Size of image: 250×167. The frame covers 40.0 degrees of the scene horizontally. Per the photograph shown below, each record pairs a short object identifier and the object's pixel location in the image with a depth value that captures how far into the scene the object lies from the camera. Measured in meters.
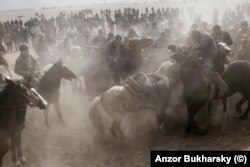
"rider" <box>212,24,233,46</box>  12.16
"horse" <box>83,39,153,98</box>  11.03
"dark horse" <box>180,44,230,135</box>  8.36
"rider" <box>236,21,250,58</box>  12.82
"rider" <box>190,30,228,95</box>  8.78
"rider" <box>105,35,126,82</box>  11.36
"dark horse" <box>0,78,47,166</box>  6.98
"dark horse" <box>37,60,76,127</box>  10.29
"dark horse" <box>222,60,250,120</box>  8.90
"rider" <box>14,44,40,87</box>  10.69
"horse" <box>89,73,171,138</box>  8.34
